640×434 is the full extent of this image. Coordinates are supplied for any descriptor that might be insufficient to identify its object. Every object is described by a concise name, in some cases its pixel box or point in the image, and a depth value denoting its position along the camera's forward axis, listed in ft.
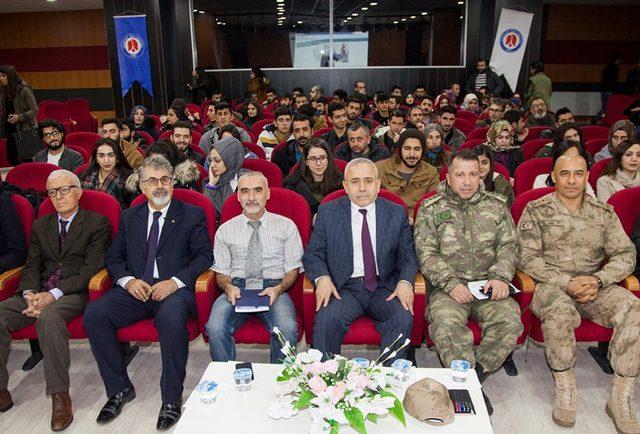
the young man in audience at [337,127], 18.48
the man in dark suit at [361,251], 9.55
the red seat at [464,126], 23.49
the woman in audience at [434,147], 16.02
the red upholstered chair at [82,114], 36.04
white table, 6.27
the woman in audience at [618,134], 15.46
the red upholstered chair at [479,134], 19.85
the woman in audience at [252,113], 26.08
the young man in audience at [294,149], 17.22
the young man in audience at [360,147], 15.71
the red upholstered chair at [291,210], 10.46
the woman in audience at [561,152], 12.42
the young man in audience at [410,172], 13.38
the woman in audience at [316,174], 13.07
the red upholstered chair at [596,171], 13.51
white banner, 34.88
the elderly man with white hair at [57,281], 9.34
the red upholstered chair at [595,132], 20.40
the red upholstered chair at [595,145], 17.71
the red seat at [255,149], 17.12
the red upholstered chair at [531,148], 17.61
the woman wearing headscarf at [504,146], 16.49
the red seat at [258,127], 22.82
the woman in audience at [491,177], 11.76
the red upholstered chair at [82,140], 20.66
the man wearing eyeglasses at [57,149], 16.42
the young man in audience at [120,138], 16.43
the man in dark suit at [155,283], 9.23
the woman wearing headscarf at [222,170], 13.07
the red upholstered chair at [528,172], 13.82
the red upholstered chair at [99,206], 11.06
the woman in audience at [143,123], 23.26
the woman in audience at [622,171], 12.54
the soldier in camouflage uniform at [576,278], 8.88
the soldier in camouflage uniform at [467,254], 9.12
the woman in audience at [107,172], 13.47
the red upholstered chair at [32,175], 14.72
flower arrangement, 5.76
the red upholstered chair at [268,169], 14.61
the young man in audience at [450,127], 19.59
